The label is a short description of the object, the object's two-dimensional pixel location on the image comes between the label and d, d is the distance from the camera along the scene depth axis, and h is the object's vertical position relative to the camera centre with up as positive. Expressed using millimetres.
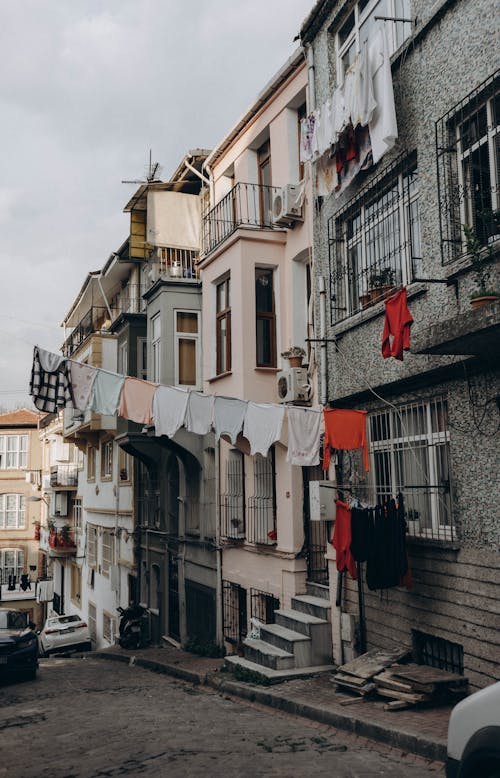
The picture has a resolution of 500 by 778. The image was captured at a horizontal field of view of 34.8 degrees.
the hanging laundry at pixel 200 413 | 12094 +1092
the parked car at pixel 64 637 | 26375 -4961
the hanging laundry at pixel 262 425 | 12398 +909
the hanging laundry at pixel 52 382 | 12102 +1599
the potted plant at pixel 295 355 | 14617 +2334
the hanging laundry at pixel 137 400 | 11953 +1287
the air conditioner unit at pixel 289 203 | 14703 +5164
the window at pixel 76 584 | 35625 -4391
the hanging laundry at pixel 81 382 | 12039 +1590
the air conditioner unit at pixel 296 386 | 14266 +1740
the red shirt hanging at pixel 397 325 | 9406 +1859
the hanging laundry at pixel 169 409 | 11945 +1146
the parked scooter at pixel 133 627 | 21812 -3880
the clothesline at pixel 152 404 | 11984 +1246
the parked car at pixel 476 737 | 4375 -1455
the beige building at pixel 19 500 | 48125 -699
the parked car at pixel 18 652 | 15367 -3171
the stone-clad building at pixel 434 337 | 8750 +1603
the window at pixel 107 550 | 28438 -2286
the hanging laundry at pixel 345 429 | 11156 +739
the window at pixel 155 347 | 20889 +3682
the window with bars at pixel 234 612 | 16906 -2722
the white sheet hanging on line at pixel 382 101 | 10273 +4920
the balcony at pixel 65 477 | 37188 +498
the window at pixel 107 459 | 28938 +998
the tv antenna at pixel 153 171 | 24531 +9706
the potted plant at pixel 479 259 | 8484 +2339
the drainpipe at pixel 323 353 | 12945 +2100
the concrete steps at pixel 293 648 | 12094 -2578
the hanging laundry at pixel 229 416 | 12258 +1051
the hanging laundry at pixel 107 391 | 12039 +1443
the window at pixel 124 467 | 25906 +646
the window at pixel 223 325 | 17094 +3462
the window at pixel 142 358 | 24500 +3911
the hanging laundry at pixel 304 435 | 12500 +750
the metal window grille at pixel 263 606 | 15664 -2407
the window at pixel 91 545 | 31641 -2325
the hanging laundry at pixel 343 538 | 10750 -765
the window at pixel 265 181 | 16625 +6523
